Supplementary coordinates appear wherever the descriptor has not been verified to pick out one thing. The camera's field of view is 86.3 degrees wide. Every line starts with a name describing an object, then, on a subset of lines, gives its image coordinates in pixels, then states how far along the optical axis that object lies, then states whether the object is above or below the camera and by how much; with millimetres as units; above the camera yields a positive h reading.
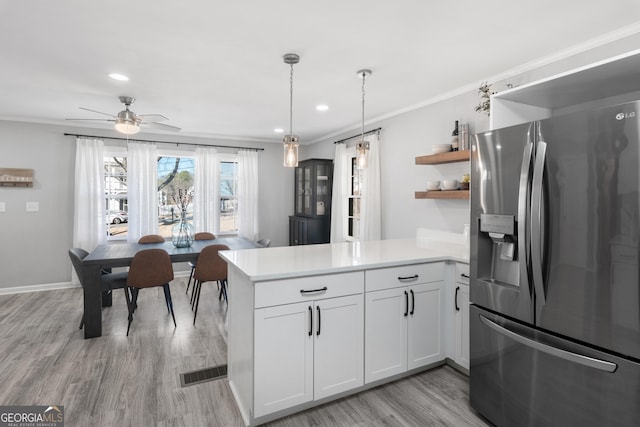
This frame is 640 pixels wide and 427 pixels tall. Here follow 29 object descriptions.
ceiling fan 3387 +900
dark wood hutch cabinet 5641 +99
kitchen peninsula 1934 -719
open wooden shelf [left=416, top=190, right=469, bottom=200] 3048 +141
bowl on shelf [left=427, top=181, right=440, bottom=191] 3402 +241
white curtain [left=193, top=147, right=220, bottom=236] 5727 +319
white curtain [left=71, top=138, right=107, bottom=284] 4938 +164
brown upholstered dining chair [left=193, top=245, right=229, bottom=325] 3654 -625
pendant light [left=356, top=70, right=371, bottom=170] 2666 +435
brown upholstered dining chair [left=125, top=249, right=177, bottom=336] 3322 -619
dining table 3209 -566
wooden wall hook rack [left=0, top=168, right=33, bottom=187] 4629 +425
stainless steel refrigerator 1402 -285
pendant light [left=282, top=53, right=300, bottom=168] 2447 +447
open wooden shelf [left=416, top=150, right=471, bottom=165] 3082 +490
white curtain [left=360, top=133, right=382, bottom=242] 4418 +184
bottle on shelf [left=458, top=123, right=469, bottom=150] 3127 +665
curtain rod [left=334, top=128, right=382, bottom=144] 4426 +1048
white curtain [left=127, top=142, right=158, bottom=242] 5246 +320
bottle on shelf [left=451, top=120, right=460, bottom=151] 3211 +655
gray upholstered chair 3291 -706
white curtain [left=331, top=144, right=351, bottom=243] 5203 +231
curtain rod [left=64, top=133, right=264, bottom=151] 4972 +1074
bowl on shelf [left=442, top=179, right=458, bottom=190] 3221 +238
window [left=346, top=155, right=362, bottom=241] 5010 +137
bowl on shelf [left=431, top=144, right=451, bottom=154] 3287 +591
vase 4076 -402
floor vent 2457 -1243
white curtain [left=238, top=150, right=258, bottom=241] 6008 +277
